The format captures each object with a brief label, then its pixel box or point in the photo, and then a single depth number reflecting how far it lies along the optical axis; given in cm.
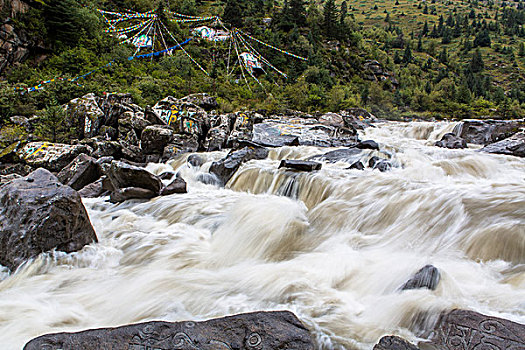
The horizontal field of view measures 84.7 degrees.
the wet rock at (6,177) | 853
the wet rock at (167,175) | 1049
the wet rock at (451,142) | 1252
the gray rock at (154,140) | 1358
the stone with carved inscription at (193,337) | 208
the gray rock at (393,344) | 213
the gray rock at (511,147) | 1012
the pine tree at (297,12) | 4694
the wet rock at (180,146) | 1337
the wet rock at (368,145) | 1132
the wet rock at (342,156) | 1031
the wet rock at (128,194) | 785
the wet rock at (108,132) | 1328
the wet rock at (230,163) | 996
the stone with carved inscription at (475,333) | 209
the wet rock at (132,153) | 1304
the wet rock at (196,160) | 1192
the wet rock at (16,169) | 1016
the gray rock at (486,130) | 1323
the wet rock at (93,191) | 867
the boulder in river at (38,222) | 443
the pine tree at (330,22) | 4819
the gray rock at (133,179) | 813
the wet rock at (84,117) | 1319
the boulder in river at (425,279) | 319
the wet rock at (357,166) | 881
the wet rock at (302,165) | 842
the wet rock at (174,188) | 826
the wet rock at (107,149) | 1214
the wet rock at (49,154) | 1049
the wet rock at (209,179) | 1000
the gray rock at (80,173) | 924
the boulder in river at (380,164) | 915
